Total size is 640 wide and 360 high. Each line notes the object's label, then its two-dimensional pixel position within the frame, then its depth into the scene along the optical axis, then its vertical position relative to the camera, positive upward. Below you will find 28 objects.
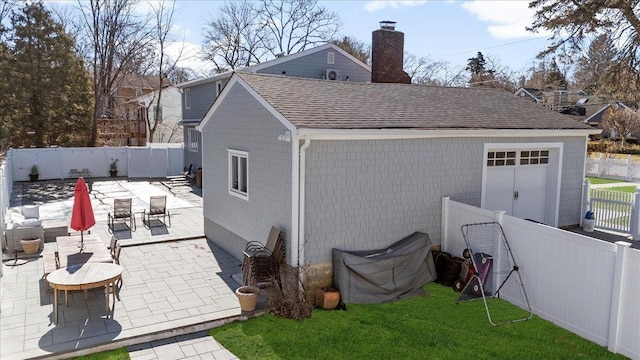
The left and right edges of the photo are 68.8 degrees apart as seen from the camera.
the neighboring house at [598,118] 45.40 +1.05
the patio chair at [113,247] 9.52 -2.57
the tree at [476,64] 63.04 +8.52
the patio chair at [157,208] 14.45 -2.66
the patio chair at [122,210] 13.93 -2.66
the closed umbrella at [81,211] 9.05 -1.75
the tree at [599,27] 19.44 +4.35
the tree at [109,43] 30.66 +5.37
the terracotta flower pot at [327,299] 8.13 -3.03
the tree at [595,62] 20.71 +4.40
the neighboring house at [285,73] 21.92 +2.46
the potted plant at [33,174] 24.19 -2.76
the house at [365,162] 8.53 -0.77
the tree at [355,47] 40.66 +7.15
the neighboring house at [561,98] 40.28 +2.84
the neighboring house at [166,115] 37.94 +0.59
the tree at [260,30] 39.03 +7.92
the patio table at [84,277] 7.20 -2.48
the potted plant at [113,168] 26.12 -2.58
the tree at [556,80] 46.97 +4.93
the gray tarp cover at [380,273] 8.41 -2.72
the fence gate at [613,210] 12.93 -2.25
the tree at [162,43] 33.72 +5.77
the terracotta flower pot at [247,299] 7.76 -2.91
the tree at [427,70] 44.06 +5.38
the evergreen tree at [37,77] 25.69 +2.44
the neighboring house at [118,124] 37.53 -0.18
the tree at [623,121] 37.41 +0.67
